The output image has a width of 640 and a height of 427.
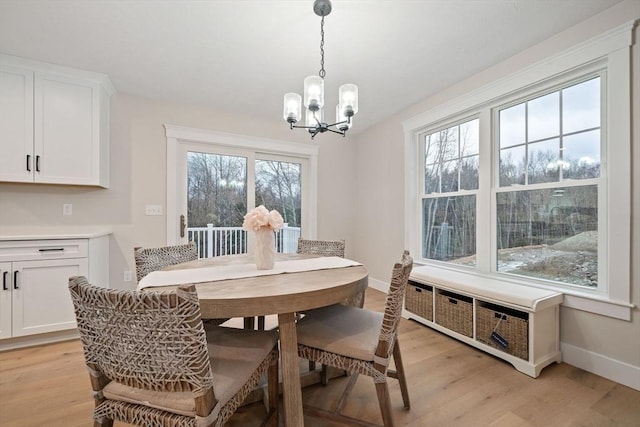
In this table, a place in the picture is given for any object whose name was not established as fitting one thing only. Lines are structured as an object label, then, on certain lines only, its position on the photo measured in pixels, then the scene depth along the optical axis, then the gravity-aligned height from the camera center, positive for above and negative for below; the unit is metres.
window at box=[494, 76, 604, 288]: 2.01 +0.23
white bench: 1.88 -0.79
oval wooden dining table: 1.09 -0.36
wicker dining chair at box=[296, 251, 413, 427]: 1.21 -0.60
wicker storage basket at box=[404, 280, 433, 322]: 2.64 -0.86
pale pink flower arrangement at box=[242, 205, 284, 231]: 1.57 -0.03
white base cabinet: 2.21 -0.56
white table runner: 1.38 -0.33
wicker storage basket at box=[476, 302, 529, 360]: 1.91 -0.84
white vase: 1.62 -0.21
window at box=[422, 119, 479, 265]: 2.85 +0.23
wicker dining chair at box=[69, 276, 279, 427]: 0.77 -0.44
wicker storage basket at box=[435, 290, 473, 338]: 2.27 -0.85
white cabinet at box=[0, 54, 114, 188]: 2.36 +0.83
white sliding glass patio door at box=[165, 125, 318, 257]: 3.36 +0.38
